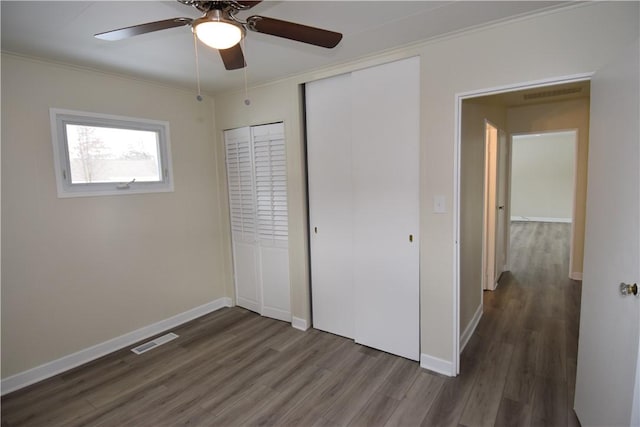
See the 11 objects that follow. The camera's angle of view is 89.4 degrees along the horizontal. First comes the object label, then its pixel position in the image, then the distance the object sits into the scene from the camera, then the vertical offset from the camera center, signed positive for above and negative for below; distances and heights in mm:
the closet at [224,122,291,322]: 3318 -323
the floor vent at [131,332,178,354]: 2957 -1450
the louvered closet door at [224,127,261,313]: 3538 -322
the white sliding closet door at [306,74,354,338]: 2883 -164
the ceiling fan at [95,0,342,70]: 1325 +724
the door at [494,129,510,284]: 4262 -384
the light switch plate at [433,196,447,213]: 2361 -175
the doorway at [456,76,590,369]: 2764 +249
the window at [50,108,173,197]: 2609 +329
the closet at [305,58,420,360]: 2529 -167
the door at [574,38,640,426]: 1365 -356
